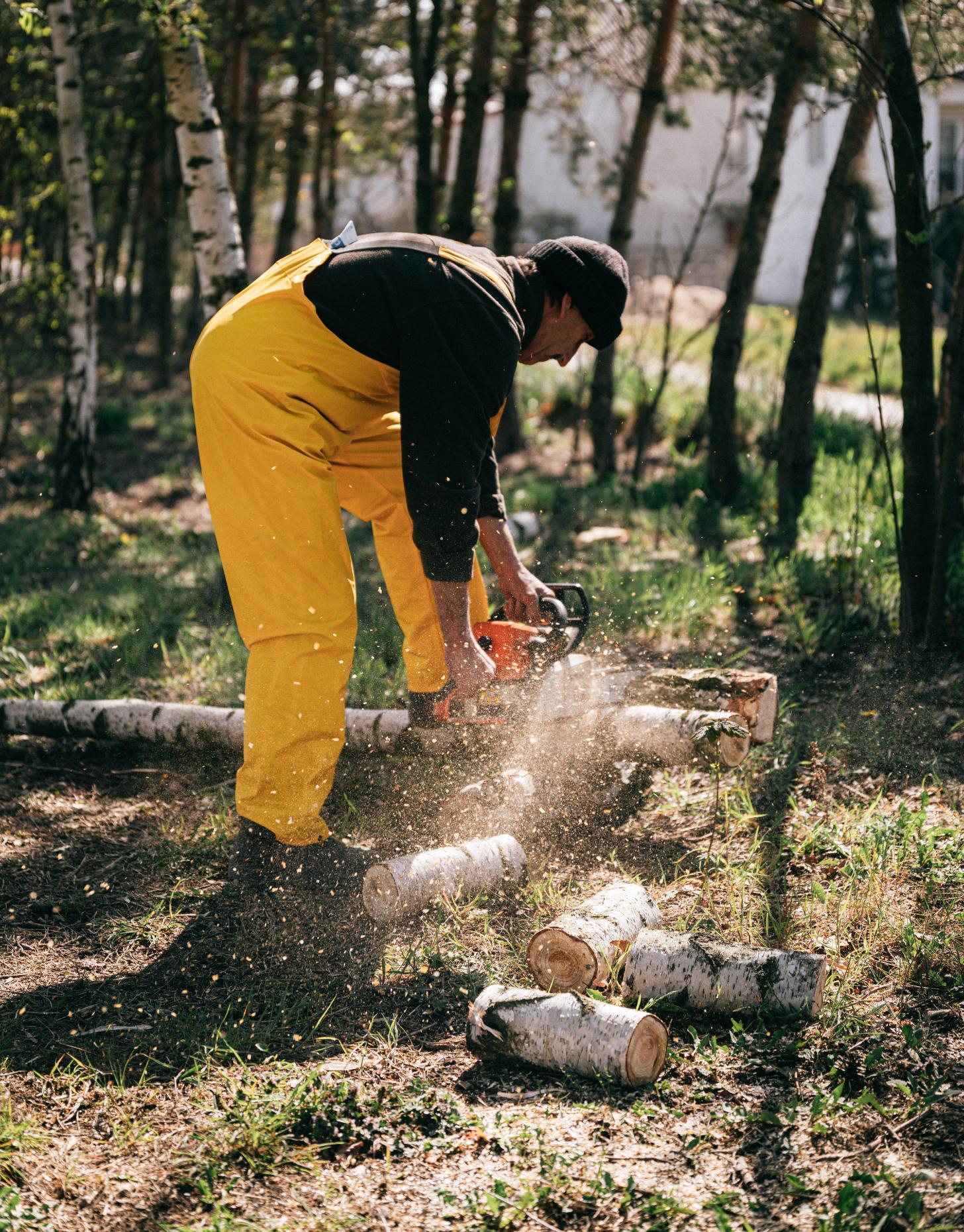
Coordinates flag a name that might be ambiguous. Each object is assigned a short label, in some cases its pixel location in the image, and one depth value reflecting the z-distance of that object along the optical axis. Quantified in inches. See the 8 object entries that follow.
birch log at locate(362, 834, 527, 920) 119.6
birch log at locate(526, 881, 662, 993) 105.7
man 113.1
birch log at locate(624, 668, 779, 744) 149.2
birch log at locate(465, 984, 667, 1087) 93.5
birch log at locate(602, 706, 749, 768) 140.9
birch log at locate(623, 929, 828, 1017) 101.2
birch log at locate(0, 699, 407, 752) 157.9
